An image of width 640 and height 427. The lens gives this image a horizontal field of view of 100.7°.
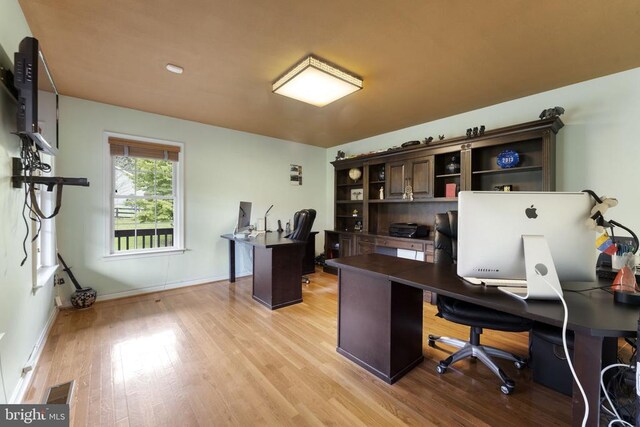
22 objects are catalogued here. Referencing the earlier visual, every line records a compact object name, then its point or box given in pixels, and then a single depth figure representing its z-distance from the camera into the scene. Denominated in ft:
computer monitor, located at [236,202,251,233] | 13.56
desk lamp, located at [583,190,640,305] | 3.81
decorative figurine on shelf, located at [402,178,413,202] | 13.11
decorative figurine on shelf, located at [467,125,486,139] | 10.47
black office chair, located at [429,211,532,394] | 5.65
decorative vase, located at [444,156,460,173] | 11.86
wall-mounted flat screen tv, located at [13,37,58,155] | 4.66
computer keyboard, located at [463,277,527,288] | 4.65
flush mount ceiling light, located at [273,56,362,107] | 7.68
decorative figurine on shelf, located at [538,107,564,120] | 8.71
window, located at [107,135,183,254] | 11.53
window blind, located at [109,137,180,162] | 11.30
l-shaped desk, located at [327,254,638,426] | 3.19
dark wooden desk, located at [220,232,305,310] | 10.48
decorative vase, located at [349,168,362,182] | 16.26
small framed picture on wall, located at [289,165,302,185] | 17.20
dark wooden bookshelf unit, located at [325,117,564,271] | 9.82
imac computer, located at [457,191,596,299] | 4.16
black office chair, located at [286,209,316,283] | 11.32
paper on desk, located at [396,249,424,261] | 12.00
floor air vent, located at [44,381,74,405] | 4.91
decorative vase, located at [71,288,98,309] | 10.10
